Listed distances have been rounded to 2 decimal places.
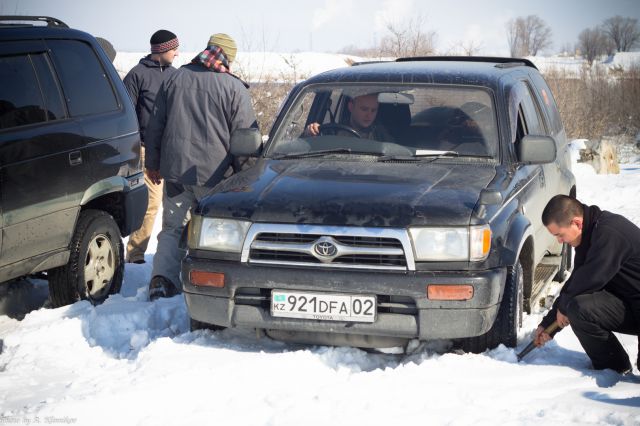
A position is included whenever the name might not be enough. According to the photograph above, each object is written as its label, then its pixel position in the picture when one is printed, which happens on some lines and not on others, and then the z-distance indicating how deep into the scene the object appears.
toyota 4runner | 9.14
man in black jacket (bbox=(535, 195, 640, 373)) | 9.22
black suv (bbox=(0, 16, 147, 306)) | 10.77
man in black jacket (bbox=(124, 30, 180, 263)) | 17.02
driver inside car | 11.76
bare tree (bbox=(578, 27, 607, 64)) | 183.76
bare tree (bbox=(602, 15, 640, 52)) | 198.00
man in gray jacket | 13.08
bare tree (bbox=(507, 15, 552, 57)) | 189.37
